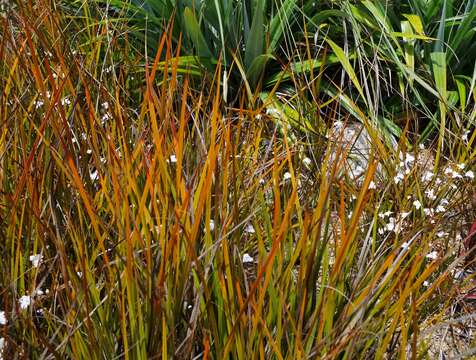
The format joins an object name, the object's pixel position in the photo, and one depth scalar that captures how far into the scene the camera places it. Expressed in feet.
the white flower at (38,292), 4.79
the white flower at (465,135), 7.88
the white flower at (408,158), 7.45
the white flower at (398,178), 6.94
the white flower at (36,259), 4.81
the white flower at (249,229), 6.17
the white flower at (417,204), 6.75
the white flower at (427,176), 7.57
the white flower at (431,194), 7.19
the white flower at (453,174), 7.12
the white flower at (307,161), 7.17
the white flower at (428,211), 6.82
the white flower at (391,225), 6.51
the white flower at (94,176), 6.23
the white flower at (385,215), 6.76
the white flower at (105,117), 6.98
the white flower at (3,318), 4.32
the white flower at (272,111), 8.46
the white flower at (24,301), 4.61
